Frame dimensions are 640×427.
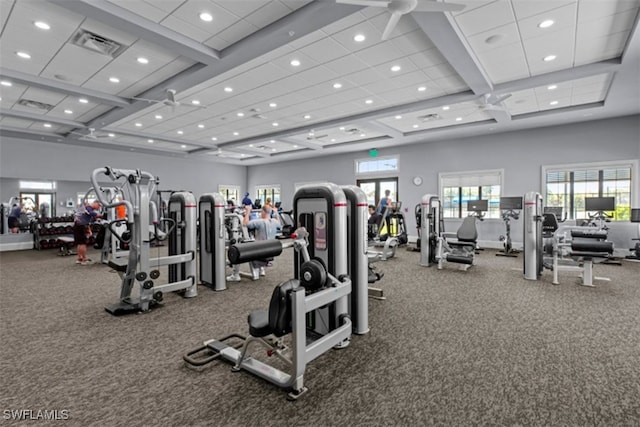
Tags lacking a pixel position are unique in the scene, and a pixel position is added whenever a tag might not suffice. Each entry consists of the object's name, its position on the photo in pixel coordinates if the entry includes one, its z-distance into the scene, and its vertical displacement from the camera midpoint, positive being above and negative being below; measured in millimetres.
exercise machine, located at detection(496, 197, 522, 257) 7242 -289
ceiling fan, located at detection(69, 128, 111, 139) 8478 +2119
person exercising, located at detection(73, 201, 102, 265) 6887 -421
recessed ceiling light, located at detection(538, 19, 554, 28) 3723 +2195
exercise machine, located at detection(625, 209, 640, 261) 6322 -333
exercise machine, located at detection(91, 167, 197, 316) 3666 -638
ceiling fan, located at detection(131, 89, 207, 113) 5441 +2005
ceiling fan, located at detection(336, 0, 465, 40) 2900 +1904
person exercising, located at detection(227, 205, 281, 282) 5188 -381
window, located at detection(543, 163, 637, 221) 7285 +455
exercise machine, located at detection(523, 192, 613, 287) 4652 -701
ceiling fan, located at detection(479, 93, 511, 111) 5898 +2057
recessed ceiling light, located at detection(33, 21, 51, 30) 3801 +2268
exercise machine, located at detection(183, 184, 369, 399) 2051 -630
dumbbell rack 9039 -643
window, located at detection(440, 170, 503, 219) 8922 +453
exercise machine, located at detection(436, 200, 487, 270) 6141 -800
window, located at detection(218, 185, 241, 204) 14461 +785
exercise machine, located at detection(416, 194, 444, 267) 6438 -543
